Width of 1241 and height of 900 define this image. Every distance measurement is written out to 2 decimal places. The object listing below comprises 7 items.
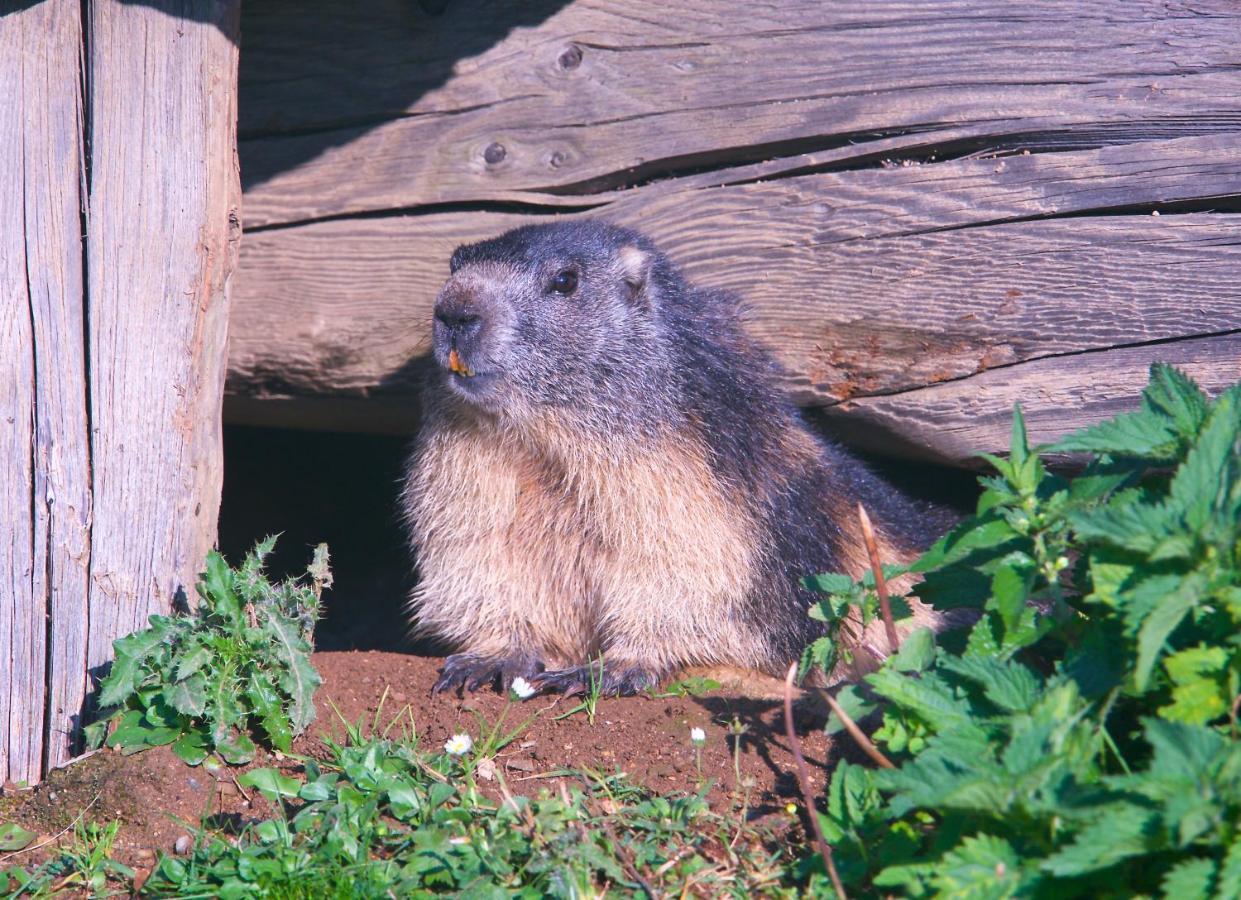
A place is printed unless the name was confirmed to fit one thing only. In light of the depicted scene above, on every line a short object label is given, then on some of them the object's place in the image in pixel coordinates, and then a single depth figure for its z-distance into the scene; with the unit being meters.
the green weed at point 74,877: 6.66
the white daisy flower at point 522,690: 8.57
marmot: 9.30
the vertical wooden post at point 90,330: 7.88
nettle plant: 4.75
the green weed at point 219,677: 7.52
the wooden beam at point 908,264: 9.21
